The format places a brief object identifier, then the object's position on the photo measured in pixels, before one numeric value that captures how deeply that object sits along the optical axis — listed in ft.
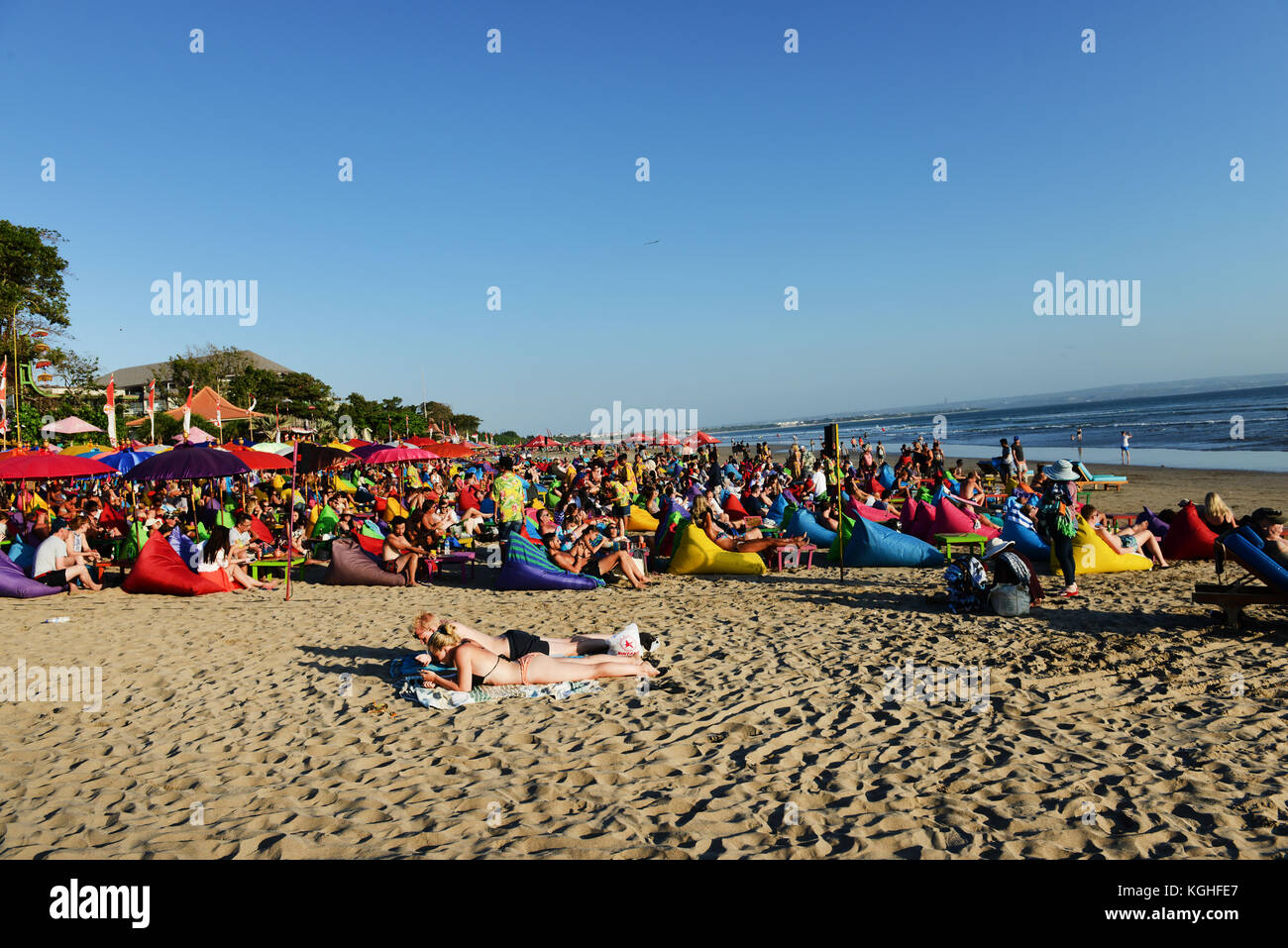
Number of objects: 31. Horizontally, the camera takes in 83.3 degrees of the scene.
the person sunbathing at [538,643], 17.11
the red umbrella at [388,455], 50.07
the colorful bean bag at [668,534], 33.17
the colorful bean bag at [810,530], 36.29
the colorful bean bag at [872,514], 37.17
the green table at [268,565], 32.37
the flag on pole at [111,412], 52.95
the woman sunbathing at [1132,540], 27.81
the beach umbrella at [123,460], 43.19
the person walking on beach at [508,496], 32.86
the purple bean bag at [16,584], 28.71
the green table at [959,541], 31.68
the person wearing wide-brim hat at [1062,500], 24.44
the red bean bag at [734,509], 41.78
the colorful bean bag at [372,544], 34.04
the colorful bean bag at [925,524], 34.04
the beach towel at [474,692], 15.84
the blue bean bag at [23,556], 31.58
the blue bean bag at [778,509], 41.50
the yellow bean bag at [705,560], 30.99
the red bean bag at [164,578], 29.19
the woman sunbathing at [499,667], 16.24
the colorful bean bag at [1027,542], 30.01
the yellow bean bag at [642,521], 45.01
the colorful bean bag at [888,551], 31.35
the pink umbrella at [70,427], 61.36
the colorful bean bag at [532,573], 28.96
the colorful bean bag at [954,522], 33.53
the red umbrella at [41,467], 33.42
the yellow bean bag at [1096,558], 26.99
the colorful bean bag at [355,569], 31.17
